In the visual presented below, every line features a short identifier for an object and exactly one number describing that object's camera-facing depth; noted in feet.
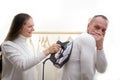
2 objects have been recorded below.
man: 4.85
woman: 5.67
